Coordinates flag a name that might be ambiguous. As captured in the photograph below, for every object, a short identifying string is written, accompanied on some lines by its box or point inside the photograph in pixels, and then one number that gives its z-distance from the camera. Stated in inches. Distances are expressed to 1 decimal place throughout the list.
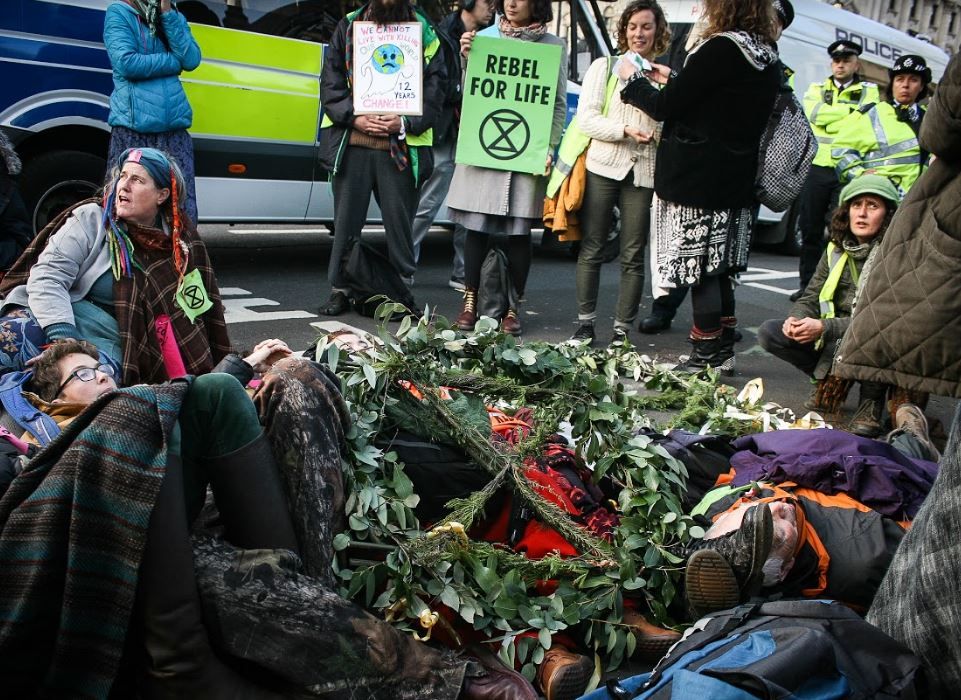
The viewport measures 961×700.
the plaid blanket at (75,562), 84.7
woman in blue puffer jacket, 242.7
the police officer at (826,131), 322.7
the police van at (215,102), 250.7
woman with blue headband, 155.3
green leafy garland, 105.8
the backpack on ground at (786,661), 84.7
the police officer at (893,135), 306.8
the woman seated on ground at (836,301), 203.2
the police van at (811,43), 430.9
